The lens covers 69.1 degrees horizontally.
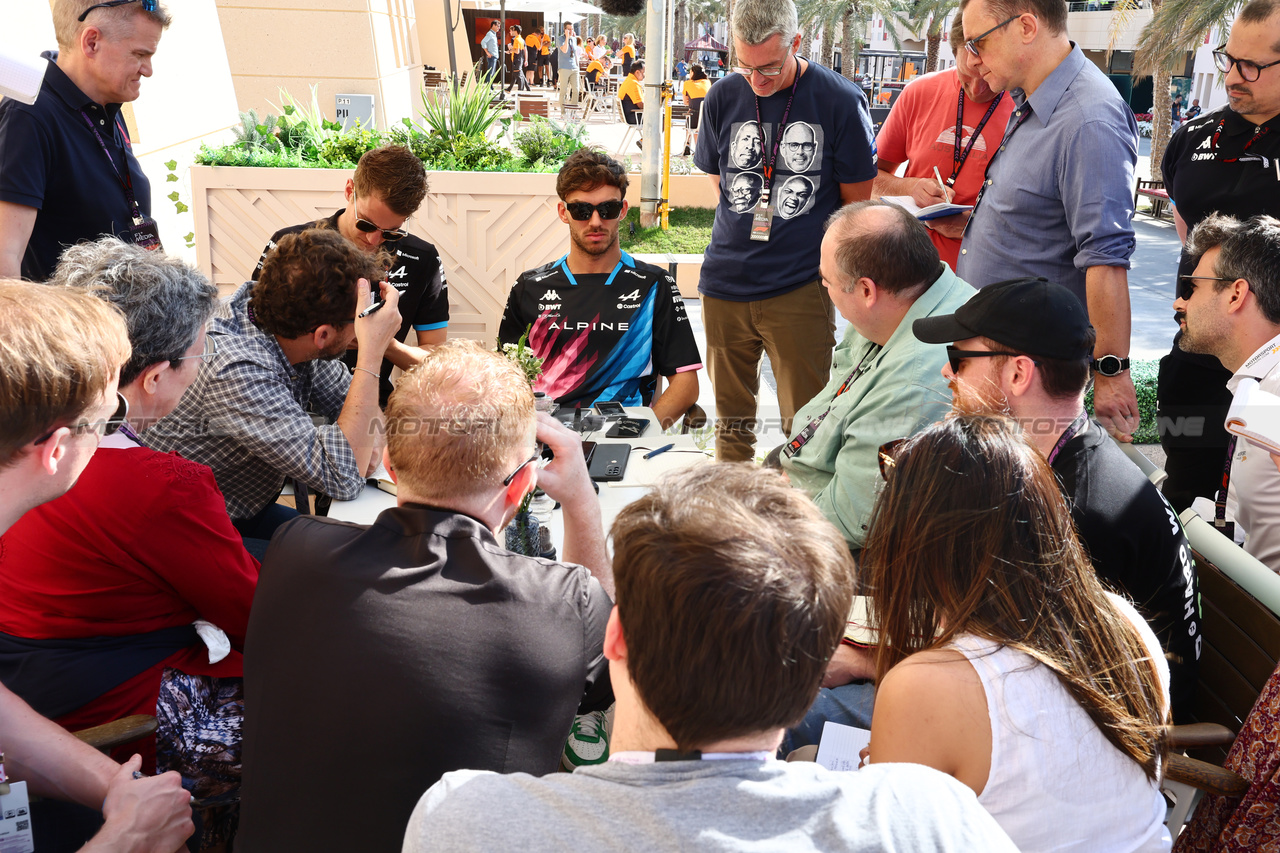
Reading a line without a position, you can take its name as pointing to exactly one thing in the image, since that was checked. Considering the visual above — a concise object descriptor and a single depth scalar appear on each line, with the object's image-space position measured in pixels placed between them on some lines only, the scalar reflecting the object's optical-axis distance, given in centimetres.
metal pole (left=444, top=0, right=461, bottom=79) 1745
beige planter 514
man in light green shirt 256
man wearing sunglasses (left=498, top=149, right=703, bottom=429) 374
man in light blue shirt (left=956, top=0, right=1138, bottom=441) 299
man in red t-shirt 390
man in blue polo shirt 307
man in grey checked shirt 252
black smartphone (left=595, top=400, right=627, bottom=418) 334
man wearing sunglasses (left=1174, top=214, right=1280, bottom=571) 244
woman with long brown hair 136
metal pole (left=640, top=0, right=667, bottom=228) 957
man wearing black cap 196
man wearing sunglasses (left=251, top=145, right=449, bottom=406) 377
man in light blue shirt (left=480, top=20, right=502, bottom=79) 2270
